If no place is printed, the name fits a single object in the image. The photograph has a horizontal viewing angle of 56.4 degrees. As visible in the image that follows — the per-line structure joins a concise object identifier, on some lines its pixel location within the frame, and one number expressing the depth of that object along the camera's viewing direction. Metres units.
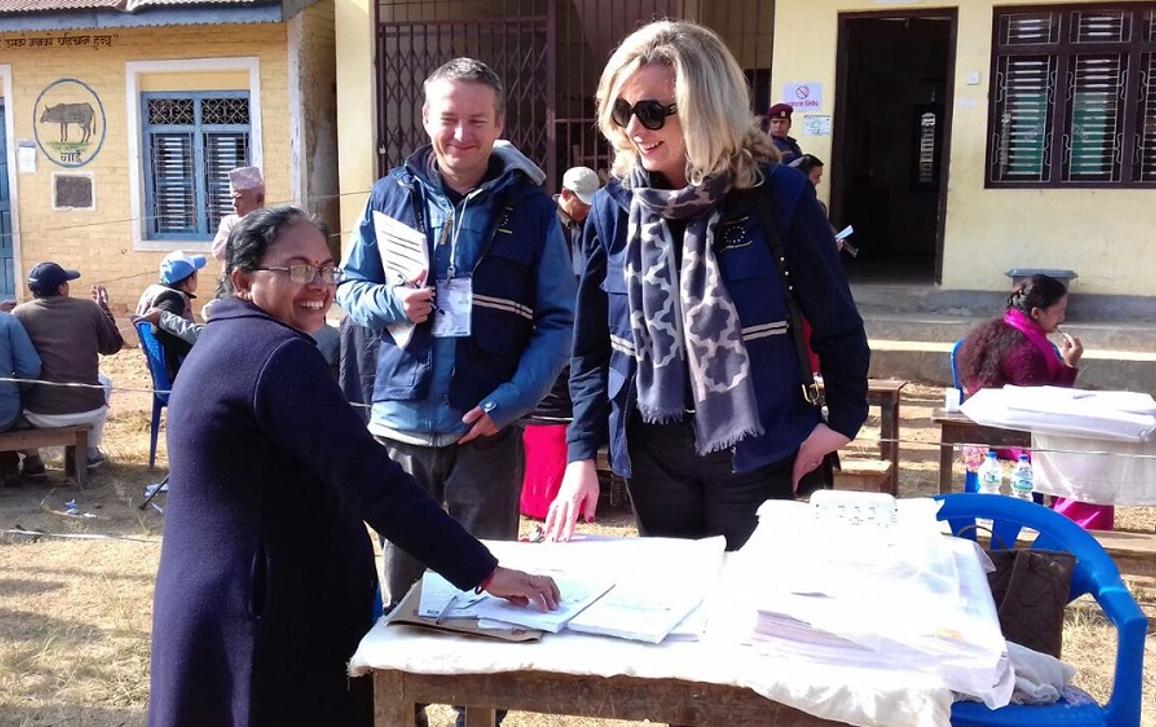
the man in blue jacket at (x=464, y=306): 2.63
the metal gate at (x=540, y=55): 9.50
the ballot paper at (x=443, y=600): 1.78
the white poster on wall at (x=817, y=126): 8.85
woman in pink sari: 4.64
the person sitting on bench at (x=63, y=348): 5.96
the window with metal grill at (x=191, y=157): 10.65
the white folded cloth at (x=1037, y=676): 1.88
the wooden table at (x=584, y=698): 1.59
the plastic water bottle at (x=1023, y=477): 4.37
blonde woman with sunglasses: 2.11
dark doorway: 13.20
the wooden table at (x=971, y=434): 4.42
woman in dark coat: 1.73
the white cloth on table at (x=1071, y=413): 3.99
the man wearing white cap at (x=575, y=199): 5.37
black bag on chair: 2.09
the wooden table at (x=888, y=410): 5.47
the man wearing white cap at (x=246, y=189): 6.12
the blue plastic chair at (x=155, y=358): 5.68
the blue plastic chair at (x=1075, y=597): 1.85
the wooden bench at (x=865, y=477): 4.74
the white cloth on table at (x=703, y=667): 1.51
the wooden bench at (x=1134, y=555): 3.87
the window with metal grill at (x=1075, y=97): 8.26
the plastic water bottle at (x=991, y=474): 4.58
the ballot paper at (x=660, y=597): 1.70
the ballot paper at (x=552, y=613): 1.72
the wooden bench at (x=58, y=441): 5.81
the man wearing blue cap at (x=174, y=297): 5.66
